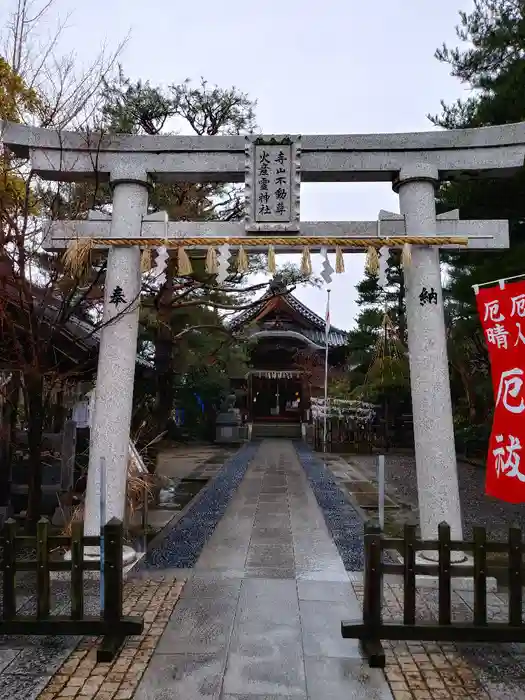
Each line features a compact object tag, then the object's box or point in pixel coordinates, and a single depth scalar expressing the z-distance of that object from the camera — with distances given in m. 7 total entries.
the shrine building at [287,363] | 31.20
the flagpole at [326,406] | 21.52
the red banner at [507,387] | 4.81
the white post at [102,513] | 4.34
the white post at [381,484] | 5.68
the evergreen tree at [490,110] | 9.36
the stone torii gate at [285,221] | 6.32
